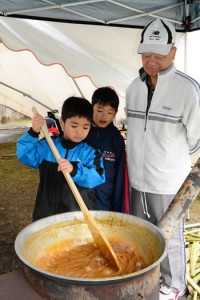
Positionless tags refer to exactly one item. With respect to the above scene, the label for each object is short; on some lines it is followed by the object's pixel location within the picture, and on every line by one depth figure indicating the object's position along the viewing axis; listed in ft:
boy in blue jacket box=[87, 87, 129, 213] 7.47
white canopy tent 11.46
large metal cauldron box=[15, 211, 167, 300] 3.26
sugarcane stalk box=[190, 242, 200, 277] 9.19
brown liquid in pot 3.99
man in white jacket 6.65
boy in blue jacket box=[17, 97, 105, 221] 6.45
